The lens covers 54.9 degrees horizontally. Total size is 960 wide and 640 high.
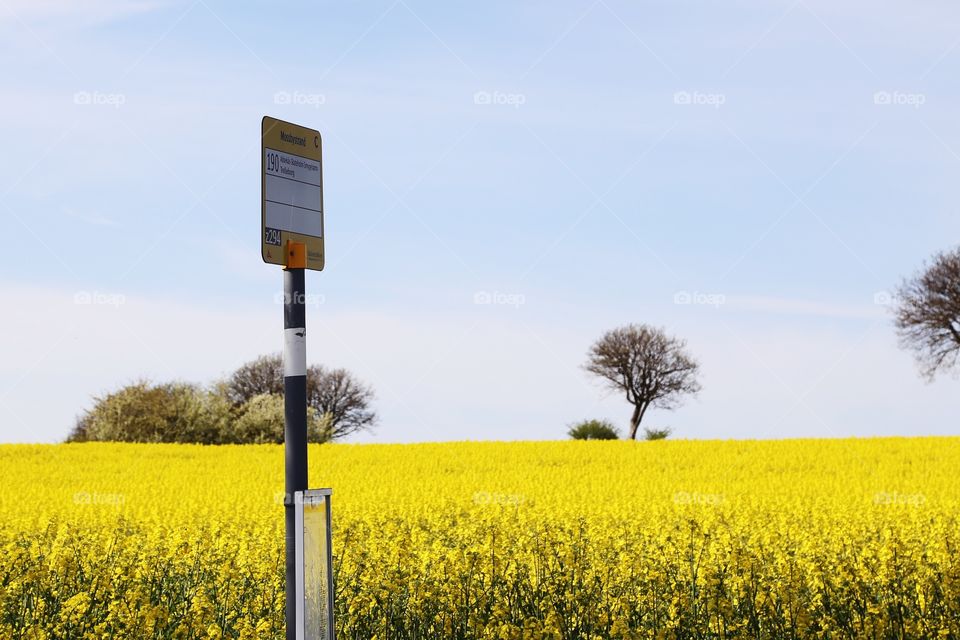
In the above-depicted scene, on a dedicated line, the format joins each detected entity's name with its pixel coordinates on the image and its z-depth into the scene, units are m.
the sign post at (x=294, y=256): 5.85
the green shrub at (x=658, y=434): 40.66
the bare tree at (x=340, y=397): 57.72
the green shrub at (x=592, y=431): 40.16
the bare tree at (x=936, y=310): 41.91
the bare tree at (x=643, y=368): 52.09
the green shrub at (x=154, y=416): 37.44
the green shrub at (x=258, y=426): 38.09
